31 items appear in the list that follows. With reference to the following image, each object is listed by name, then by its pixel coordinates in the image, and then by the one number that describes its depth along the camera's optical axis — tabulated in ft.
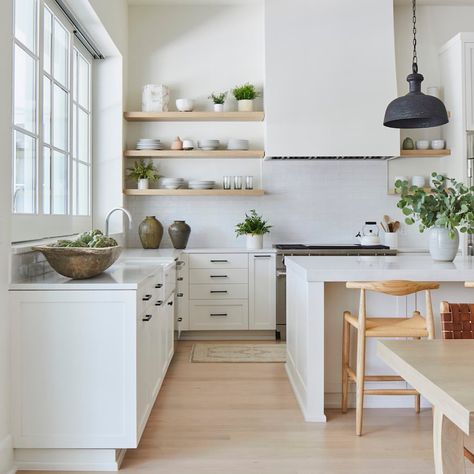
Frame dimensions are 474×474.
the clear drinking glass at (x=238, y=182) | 18.49
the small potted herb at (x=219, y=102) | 18.38
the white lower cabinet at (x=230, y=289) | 17.38
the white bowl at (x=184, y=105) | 18.13
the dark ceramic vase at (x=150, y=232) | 17.71
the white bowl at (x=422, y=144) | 18.31
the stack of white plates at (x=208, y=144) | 18.20
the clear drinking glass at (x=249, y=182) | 18.53
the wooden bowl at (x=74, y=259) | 8.54
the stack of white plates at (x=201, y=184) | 18.24
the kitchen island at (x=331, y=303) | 9.93
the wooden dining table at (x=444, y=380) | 3.59
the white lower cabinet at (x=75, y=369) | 8.02
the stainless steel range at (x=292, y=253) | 17.09
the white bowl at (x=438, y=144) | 18.16
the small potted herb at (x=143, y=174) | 18.28
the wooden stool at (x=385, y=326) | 9.19
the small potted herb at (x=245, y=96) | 18.34
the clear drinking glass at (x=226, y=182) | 18.52
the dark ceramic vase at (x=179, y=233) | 17.79
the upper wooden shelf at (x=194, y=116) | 17.93
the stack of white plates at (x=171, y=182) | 18.24
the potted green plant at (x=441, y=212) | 10.66
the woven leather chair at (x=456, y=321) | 6.08
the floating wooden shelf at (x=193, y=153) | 18.01
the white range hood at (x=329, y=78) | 17.47
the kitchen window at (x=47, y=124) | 10.34
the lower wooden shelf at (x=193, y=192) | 18.02
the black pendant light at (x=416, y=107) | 10.46
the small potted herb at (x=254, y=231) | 17.93
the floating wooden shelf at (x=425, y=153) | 18.01
